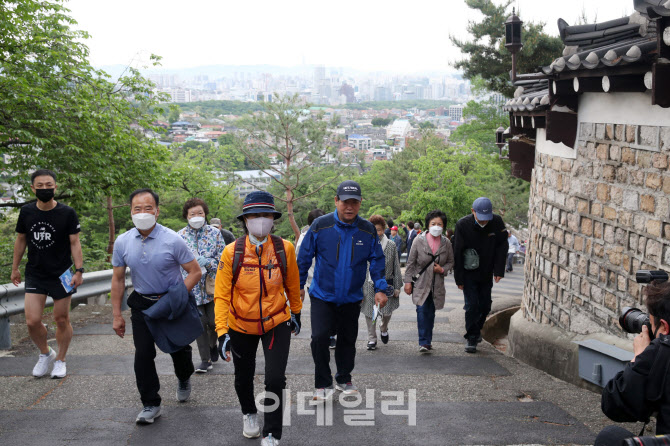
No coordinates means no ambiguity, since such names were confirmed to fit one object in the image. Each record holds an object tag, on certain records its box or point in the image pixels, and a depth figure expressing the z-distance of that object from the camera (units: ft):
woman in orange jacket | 14.02
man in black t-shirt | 18.61
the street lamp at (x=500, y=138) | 46.91
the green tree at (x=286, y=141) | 139.44
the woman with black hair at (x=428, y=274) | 23.81
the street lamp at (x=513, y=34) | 39.25
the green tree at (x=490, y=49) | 83.30
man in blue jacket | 16.65
